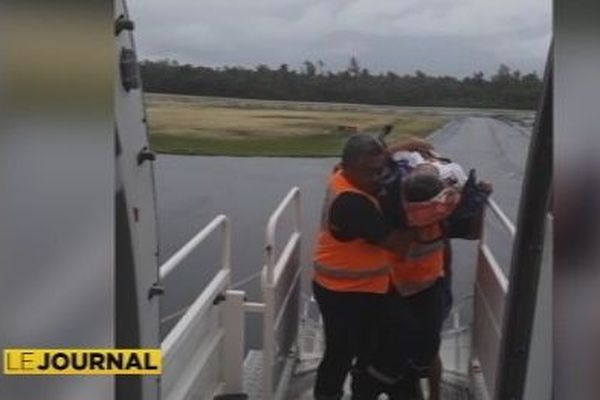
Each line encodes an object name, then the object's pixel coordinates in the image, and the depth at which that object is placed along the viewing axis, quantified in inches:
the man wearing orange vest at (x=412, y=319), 130.6
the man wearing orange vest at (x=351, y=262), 118.3
